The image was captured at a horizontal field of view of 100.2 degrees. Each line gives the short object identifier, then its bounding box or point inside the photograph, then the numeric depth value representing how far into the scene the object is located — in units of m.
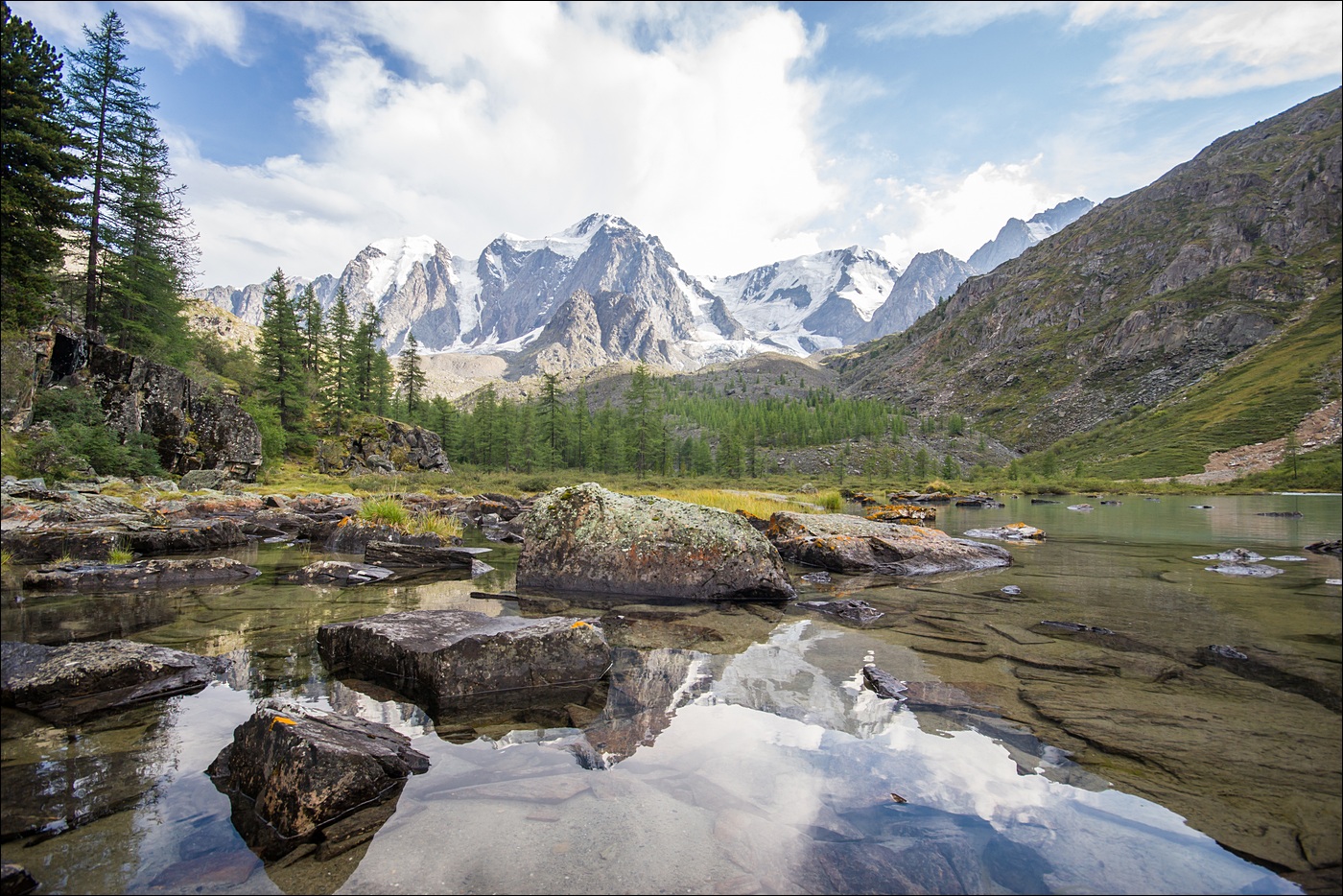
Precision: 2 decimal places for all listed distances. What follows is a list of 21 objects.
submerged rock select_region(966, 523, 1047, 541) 22.31
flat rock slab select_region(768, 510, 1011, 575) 15.27
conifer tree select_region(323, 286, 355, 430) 56.00
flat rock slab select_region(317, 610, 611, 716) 6.16
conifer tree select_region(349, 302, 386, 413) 68.75
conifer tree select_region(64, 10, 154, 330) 32.44
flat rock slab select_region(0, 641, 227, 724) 5.52
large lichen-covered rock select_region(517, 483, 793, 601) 11.68
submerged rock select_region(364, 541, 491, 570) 14.72
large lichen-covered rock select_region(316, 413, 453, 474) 52.16
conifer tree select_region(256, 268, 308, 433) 51.34
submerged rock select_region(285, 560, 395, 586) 12.18
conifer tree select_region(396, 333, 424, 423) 80.94
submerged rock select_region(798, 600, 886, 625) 9.73
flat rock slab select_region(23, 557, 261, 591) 10.73
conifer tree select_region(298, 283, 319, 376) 62.19
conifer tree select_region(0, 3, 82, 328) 19.58
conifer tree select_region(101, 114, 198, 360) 36.03
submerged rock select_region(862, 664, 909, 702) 6.15
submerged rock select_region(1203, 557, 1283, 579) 12.65
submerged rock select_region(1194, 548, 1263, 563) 14.83
